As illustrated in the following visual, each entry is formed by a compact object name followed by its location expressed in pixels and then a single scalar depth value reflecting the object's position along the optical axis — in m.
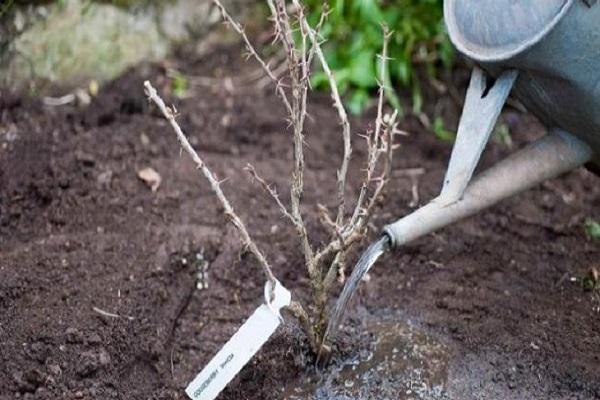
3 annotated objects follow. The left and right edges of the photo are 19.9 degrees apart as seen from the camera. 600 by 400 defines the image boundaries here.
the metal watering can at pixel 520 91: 1.61
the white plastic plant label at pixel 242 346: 1.63
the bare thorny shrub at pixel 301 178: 1.62
